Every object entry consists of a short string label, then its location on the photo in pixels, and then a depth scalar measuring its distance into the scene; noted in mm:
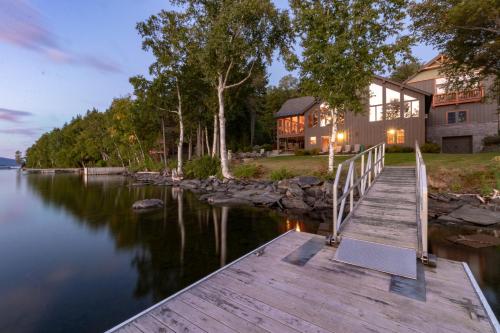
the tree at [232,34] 17141
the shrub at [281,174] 15756
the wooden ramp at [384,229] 4488
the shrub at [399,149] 21844
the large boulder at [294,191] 12655
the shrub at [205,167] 22609
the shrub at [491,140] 21703
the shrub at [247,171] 18316
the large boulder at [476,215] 8750
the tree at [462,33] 11984
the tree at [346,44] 13055
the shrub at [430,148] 20672
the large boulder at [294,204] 11939
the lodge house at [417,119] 22719
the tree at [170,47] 21891
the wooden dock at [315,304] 2930
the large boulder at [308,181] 13367
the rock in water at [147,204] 13367
